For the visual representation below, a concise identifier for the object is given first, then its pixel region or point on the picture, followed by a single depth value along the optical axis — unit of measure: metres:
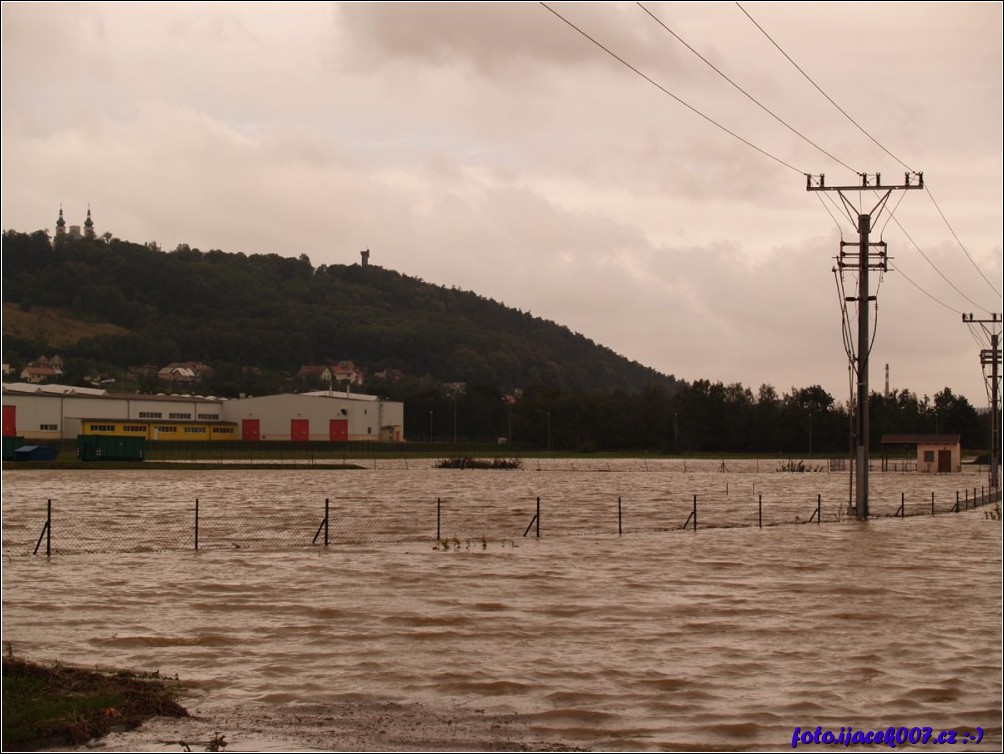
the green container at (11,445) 99.91
